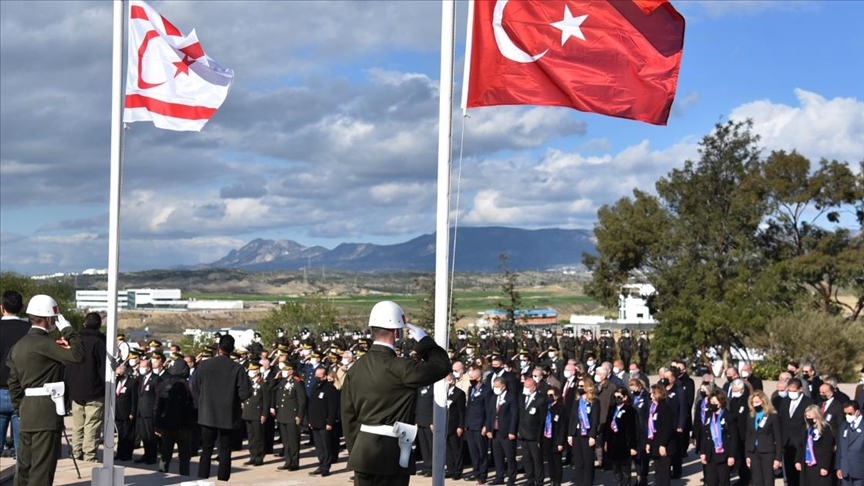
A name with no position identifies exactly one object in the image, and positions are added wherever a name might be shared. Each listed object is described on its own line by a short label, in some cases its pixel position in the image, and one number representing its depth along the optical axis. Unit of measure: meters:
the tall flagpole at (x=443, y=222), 8.32
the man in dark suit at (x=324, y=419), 16.47
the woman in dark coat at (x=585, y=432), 15.06
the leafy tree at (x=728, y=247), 45.34
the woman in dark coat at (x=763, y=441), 14.43
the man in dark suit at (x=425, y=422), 16.48
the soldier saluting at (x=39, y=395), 9.91
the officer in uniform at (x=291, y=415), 16.81
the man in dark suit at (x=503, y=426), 15.67
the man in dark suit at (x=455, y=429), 16.67
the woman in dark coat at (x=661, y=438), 15.02
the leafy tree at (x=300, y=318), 77.62
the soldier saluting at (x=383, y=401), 7.14
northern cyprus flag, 11.62
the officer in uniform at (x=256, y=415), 17.22
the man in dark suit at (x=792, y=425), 15.02
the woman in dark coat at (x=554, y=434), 15.50
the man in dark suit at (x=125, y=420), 16.97
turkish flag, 9.30
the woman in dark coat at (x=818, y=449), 14.06
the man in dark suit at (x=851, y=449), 13.42
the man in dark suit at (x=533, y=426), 15.51
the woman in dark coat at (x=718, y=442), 15.01
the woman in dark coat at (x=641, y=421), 15.52
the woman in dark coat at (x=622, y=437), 15.00
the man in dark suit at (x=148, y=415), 16.61
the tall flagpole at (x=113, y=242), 10.75
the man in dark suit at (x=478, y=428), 16.30
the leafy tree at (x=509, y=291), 50.25
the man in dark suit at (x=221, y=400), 12.87
